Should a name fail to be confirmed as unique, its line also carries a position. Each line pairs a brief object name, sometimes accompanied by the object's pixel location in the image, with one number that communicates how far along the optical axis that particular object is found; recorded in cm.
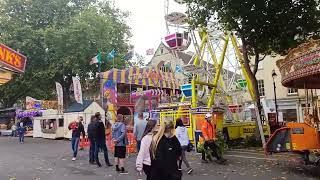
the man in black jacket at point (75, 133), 1082
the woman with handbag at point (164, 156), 411
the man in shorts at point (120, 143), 817
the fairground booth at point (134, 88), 2336
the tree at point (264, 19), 1170
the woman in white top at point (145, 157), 442
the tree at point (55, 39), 2498
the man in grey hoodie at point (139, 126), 903
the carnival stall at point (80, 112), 1938
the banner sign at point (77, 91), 1958
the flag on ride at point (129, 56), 2776
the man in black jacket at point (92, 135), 946
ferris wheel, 1602
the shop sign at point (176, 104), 1434
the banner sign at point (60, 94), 2221
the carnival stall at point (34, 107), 2623
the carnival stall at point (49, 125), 2137
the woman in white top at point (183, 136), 815
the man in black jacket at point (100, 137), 929
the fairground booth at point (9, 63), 726
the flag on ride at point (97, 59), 2225
